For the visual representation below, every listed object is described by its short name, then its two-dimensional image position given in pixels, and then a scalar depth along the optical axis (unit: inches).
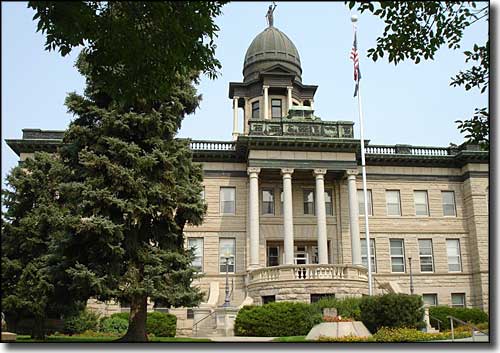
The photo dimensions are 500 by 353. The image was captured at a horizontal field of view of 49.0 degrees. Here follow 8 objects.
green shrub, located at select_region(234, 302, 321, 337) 660.1
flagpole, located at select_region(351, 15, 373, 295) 802.5
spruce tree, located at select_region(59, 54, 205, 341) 487.5
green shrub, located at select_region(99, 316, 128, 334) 650.2
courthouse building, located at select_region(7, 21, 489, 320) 978.7
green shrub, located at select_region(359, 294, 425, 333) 512.4
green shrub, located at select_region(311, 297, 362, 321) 639.1
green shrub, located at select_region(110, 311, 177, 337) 688.4
